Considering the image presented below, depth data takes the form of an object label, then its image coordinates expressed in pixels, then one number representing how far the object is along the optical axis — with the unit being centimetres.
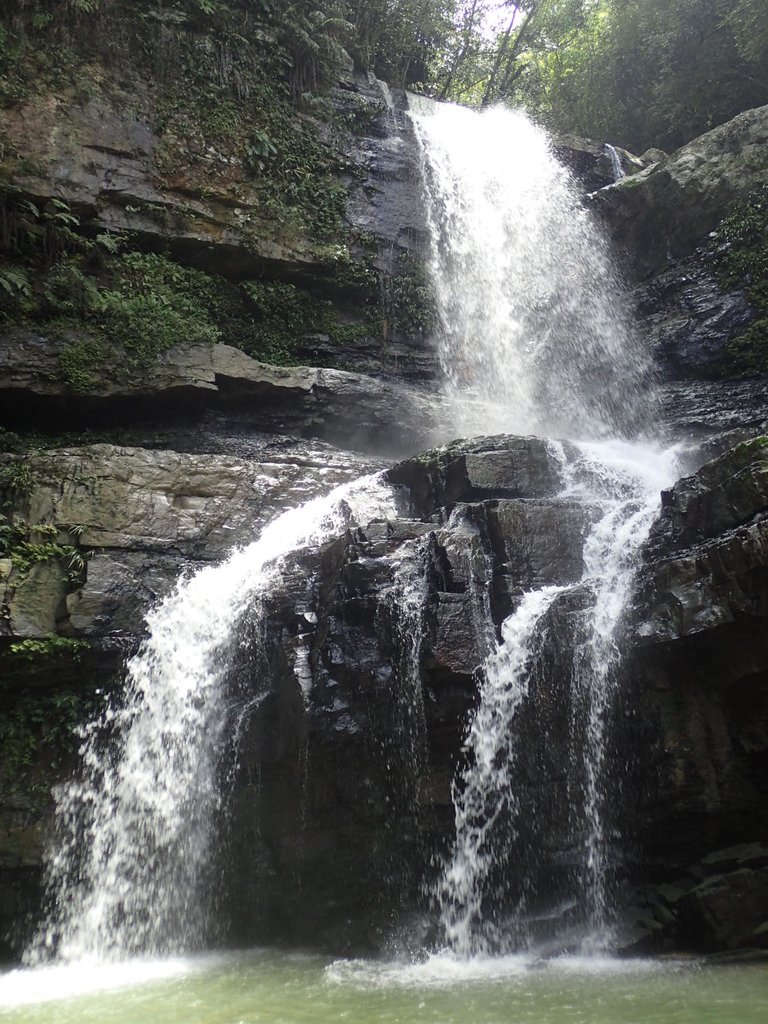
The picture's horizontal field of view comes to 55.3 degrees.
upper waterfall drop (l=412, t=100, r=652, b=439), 1355
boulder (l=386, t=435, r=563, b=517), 907
